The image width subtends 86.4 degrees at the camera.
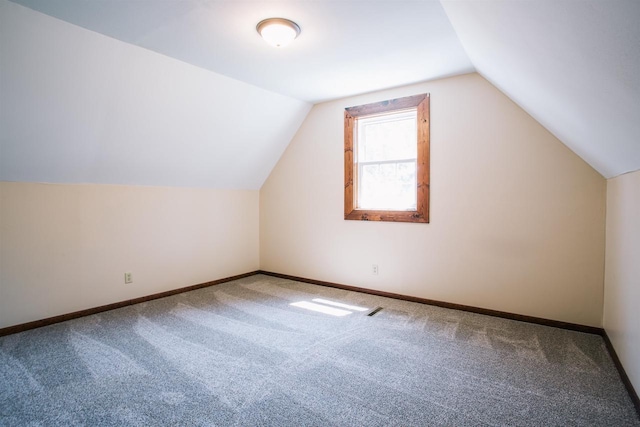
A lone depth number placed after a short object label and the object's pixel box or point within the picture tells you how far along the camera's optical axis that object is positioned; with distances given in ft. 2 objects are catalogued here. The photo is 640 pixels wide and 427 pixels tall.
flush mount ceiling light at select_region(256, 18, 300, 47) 7.45
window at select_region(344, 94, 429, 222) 11.82
